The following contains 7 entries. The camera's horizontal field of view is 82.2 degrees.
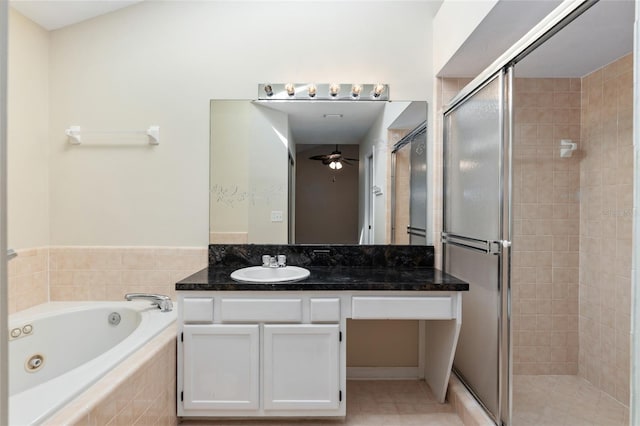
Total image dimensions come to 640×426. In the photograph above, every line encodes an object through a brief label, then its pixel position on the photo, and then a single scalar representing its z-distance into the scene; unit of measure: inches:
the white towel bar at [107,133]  94.6
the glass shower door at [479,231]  67.4
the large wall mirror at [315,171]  97.2
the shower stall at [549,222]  67.9
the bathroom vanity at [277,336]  74.9
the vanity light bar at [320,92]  97.0
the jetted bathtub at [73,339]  56.1
